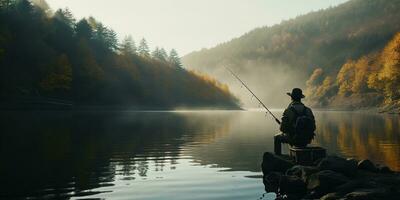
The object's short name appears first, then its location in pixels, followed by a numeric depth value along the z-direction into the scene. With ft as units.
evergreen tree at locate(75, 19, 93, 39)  422.41
